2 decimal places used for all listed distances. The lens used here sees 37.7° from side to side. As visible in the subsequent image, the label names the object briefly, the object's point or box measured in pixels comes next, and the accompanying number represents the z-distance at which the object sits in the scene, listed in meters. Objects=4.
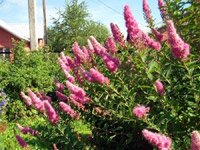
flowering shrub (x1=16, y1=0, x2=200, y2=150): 2.17
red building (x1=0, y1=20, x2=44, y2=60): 25.10
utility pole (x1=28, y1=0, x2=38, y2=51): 8.38
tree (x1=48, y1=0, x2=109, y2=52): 31.02
